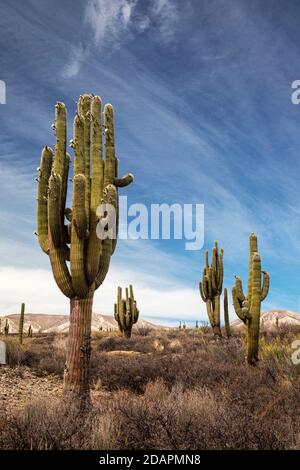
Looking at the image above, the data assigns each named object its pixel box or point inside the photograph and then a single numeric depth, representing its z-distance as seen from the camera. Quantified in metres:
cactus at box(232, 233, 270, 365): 11.41
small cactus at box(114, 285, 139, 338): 25.81
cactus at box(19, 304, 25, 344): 21.52
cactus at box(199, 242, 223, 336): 21.79
